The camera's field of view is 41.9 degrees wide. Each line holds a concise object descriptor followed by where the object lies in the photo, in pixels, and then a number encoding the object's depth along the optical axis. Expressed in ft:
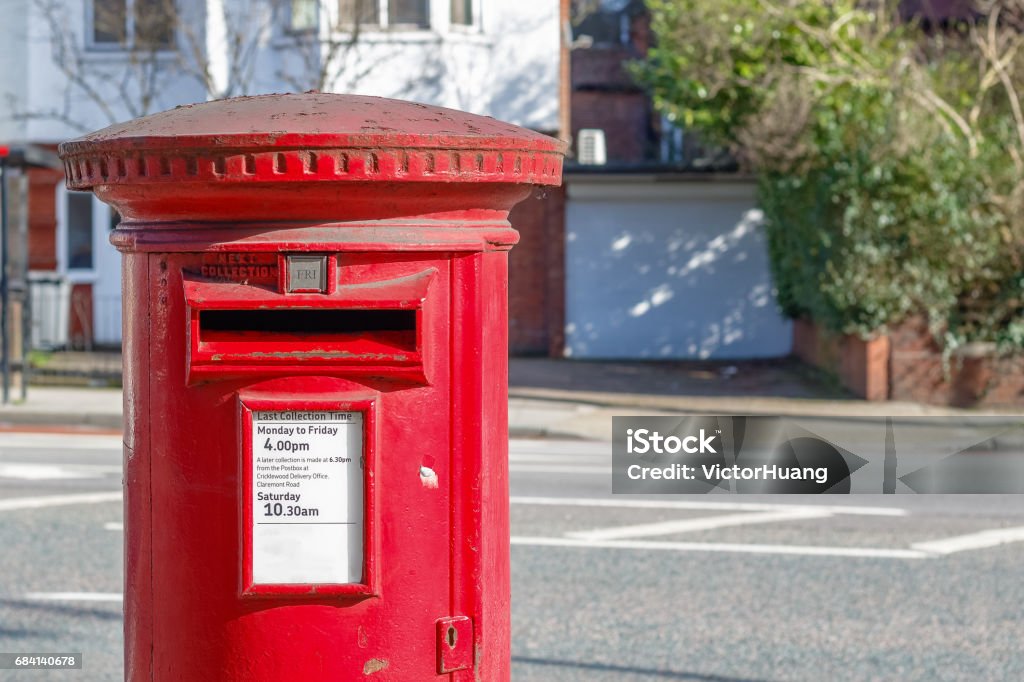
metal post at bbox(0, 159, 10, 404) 47.21
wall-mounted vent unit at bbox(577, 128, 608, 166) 74.18
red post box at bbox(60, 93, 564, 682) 7.87
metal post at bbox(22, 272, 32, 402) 49.29
